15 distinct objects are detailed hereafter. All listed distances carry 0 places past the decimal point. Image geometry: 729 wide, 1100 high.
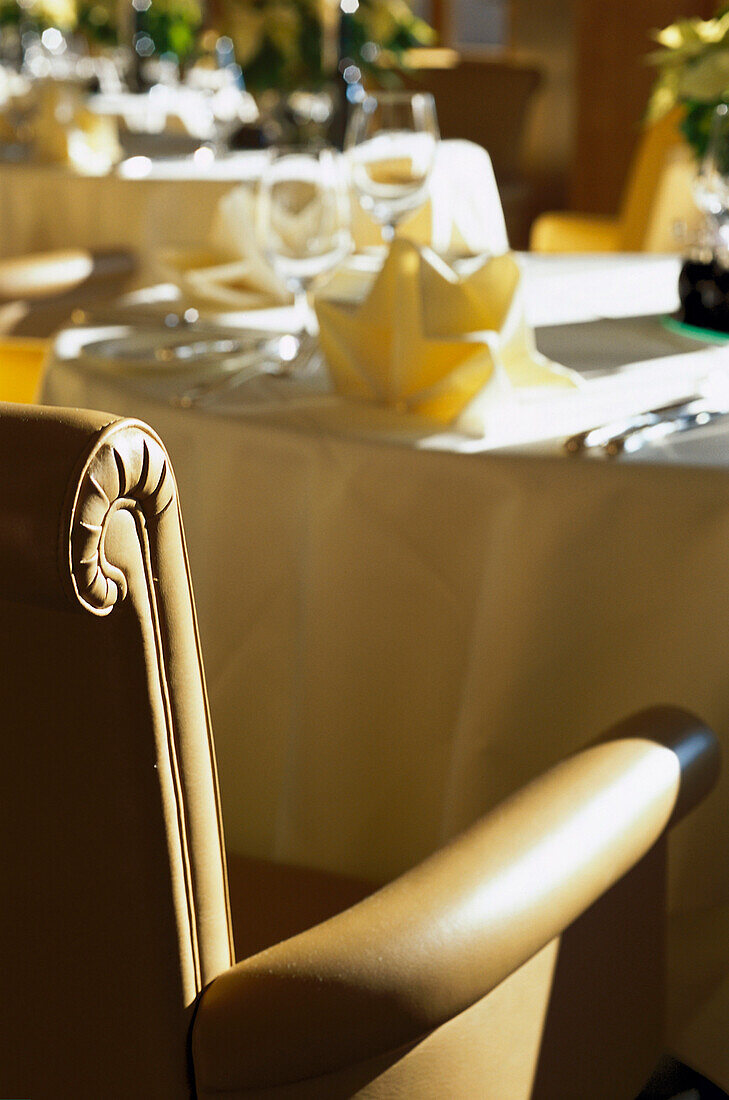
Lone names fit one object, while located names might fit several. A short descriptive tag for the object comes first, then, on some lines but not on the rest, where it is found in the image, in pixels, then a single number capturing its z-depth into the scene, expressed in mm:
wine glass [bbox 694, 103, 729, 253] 1583
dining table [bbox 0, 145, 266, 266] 3559
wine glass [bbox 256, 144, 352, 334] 1419
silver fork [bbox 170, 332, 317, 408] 1311
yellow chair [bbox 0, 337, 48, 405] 2355
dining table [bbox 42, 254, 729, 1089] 1104
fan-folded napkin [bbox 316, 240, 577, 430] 1209
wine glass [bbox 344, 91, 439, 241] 1538
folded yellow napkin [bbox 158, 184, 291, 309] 1710
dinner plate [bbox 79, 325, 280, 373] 1412
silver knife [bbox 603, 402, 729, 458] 1111
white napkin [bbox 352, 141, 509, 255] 1952
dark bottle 1554
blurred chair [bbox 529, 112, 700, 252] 2691
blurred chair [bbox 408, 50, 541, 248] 5473
